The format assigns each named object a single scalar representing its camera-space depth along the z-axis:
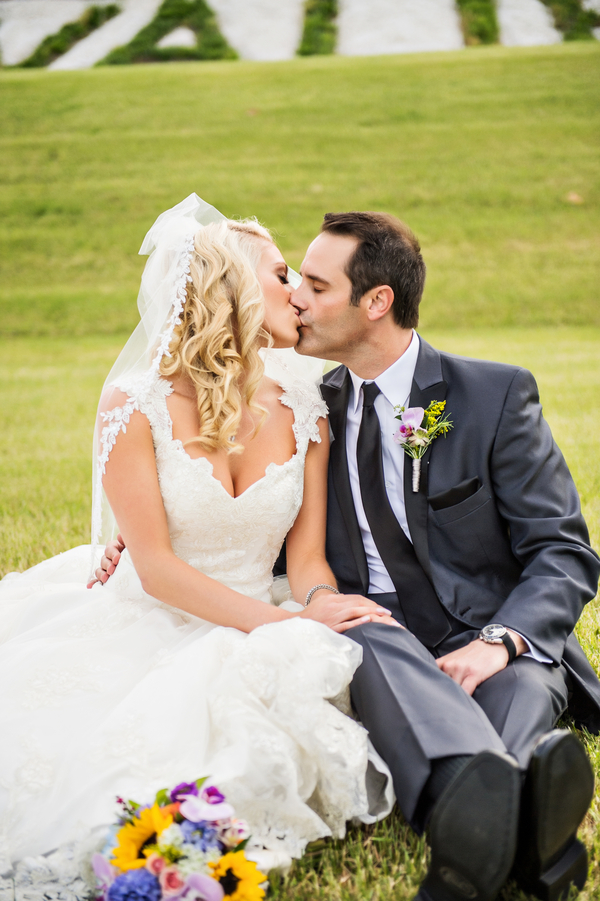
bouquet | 1.89
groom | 2.08
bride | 2.33
